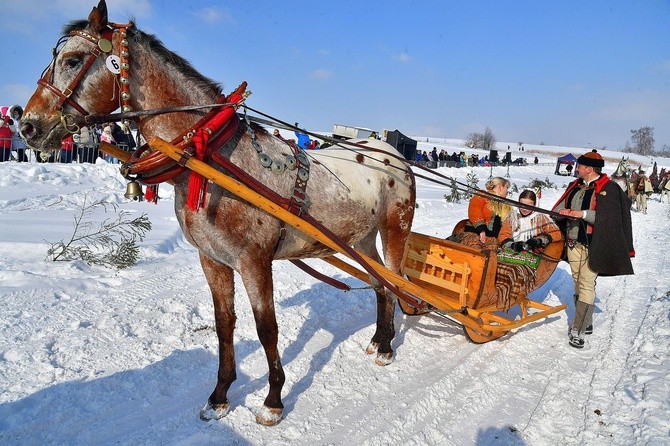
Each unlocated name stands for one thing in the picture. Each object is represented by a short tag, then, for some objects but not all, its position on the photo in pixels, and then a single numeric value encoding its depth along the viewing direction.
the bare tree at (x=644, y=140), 96.00
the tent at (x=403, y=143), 23.80
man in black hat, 4.41
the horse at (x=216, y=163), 2.52
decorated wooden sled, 3.74
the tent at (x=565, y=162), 40.79
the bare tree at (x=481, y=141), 90.53
